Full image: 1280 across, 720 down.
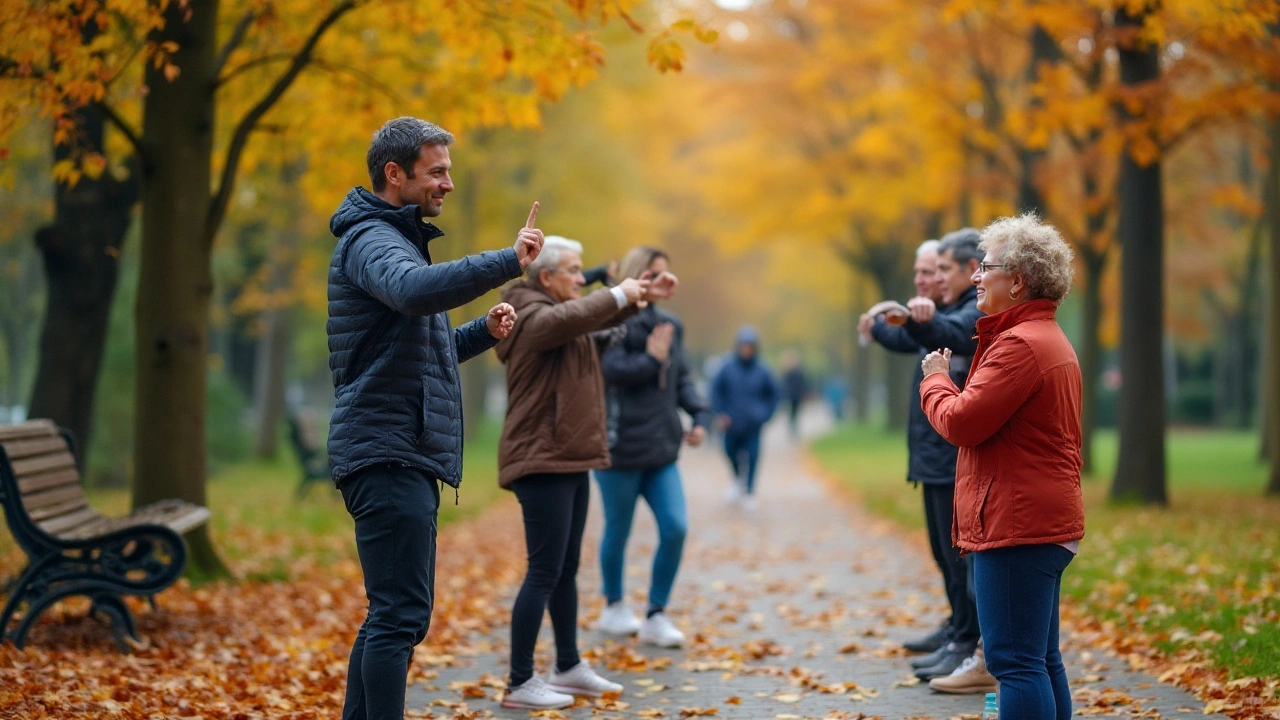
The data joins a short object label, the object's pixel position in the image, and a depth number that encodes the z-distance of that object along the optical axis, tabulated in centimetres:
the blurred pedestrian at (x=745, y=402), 1578
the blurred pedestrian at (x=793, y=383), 3053
